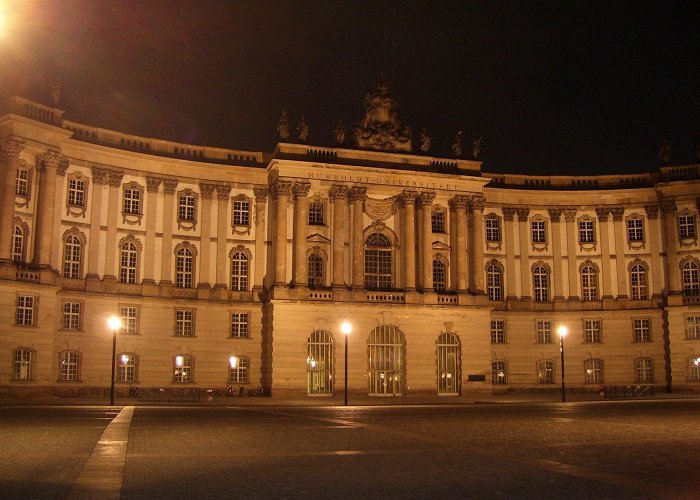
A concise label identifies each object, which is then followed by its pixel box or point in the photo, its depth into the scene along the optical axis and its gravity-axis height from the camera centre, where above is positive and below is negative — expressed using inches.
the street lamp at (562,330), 2372.0 +101.1
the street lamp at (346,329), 2253.4 +96.6
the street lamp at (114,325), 2016.5 +98.2
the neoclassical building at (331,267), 2391.7 +321.6
